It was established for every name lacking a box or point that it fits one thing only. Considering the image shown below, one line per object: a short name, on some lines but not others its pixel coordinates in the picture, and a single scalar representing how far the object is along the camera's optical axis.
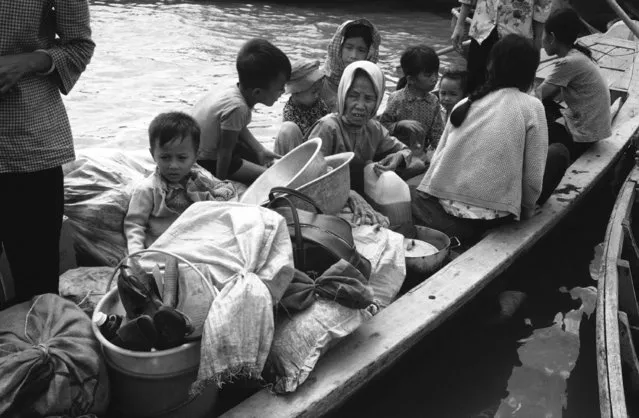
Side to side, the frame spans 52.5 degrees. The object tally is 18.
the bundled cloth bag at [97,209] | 2.87
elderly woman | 3.61
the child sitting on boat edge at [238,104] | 3.42
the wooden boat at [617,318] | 2.43
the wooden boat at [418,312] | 2.19
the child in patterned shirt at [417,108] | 4.48
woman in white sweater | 3.45
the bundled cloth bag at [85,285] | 2.47
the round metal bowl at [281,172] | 3.30
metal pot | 3.22
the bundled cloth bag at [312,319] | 2.24
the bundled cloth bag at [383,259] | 2.95
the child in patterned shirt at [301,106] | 4.00
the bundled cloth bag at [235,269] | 1.95
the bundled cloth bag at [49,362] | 1.70
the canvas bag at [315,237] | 2.49
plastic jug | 3.57
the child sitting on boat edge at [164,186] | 2.71
